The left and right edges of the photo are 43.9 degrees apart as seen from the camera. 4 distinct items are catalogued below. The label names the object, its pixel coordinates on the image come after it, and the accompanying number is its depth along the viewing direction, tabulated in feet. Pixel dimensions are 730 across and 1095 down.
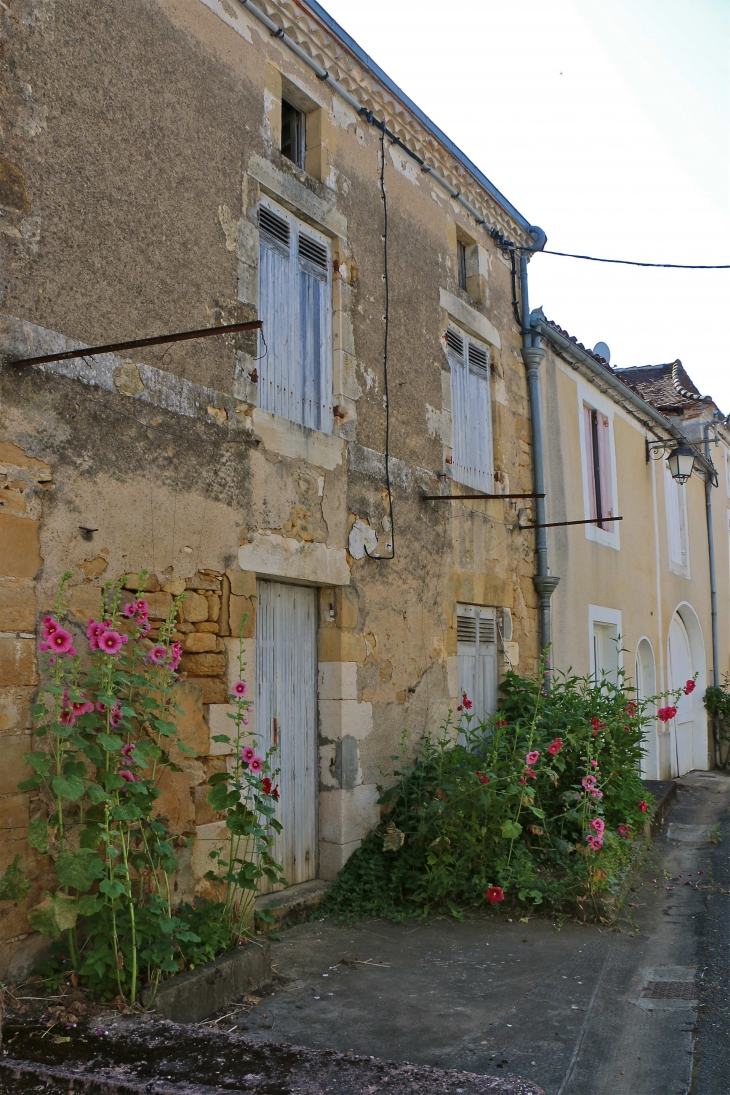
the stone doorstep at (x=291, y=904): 16.85
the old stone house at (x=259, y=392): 13.69
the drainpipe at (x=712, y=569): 50.21
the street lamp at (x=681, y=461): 38.32
